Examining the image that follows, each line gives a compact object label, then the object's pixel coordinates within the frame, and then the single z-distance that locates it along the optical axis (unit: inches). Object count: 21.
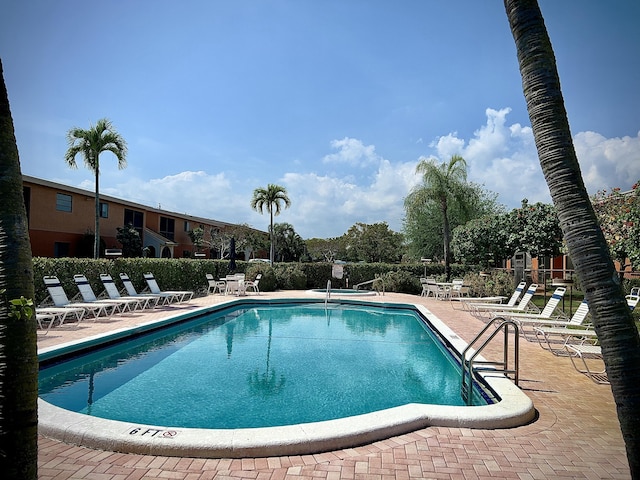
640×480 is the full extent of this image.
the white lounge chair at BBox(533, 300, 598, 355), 295.3
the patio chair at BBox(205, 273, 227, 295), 761.6
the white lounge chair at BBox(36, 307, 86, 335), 373.7
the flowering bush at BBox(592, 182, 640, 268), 499.8
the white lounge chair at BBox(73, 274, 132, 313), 486.7
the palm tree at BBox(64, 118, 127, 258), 765.9
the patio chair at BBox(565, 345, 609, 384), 246.7
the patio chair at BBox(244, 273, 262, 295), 805.2
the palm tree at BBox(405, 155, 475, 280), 992.2
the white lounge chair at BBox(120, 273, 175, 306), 566.7
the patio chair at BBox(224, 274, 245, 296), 749.3
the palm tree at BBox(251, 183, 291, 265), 1064.8
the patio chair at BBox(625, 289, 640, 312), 360.1
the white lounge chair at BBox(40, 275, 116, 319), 438.0
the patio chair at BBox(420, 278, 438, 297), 747.2
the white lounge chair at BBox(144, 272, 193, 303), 617.0
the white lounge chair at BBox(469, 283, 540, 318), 467.2
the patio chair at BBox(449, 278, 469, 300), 706.1
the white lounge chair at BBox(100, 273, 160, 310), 523.2
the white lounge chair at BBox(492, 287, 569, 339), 385.4
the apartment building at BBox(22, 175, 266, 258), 857.5
